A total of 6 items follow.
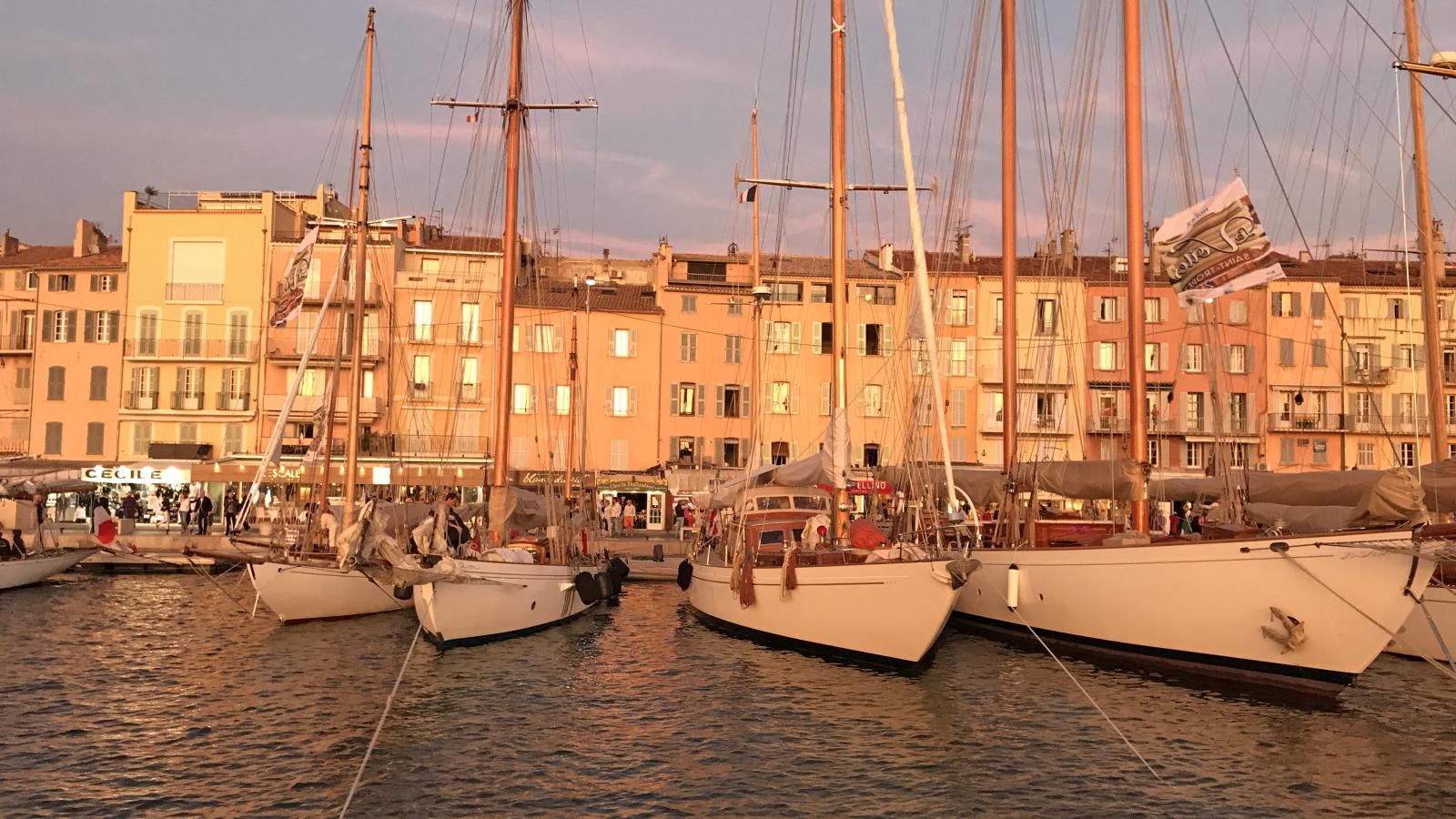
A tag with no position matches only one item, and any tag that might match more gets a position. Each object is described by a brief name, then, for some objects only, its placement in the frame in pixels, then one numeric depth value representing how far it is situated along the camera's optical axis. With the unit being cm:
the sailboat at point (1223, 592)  1845
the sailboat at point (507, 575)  2478
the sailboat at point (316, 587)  2883
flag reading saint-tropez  2055
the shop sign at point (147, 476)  5500
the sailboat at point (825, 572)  2158
